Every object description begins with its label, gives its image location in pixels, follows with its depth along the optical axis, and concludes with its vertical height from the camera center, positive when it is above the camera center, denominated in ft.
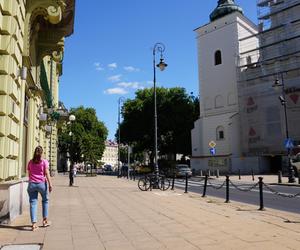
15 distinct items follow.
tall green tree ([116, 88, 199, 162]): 135.18 +16.85
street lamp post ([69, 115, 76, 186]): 55.71 -3.77
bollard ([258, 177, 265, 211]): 27.68 -4.82
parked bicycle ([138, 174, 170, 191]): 45.42 -4.87
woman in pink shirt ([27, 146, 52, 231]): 18.20 -1.66
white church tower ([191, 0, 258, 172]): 112.05 +28.01
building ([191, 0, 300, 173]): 98.45 +26.49
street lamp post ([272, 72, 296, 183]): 59.15 -5.00
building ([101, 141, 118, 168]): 384.79 -2.72
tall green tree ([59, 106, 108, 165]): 140.87 +12.27
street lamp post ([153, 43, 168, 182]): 51.29 +16.83
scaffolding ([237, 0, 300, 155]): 96.66 +27.42
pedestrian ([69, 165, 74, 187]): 55.71 -4.08
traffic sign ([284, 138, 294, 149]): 64.36 +2.01
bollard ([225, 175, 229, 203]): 33.08 -4.74
